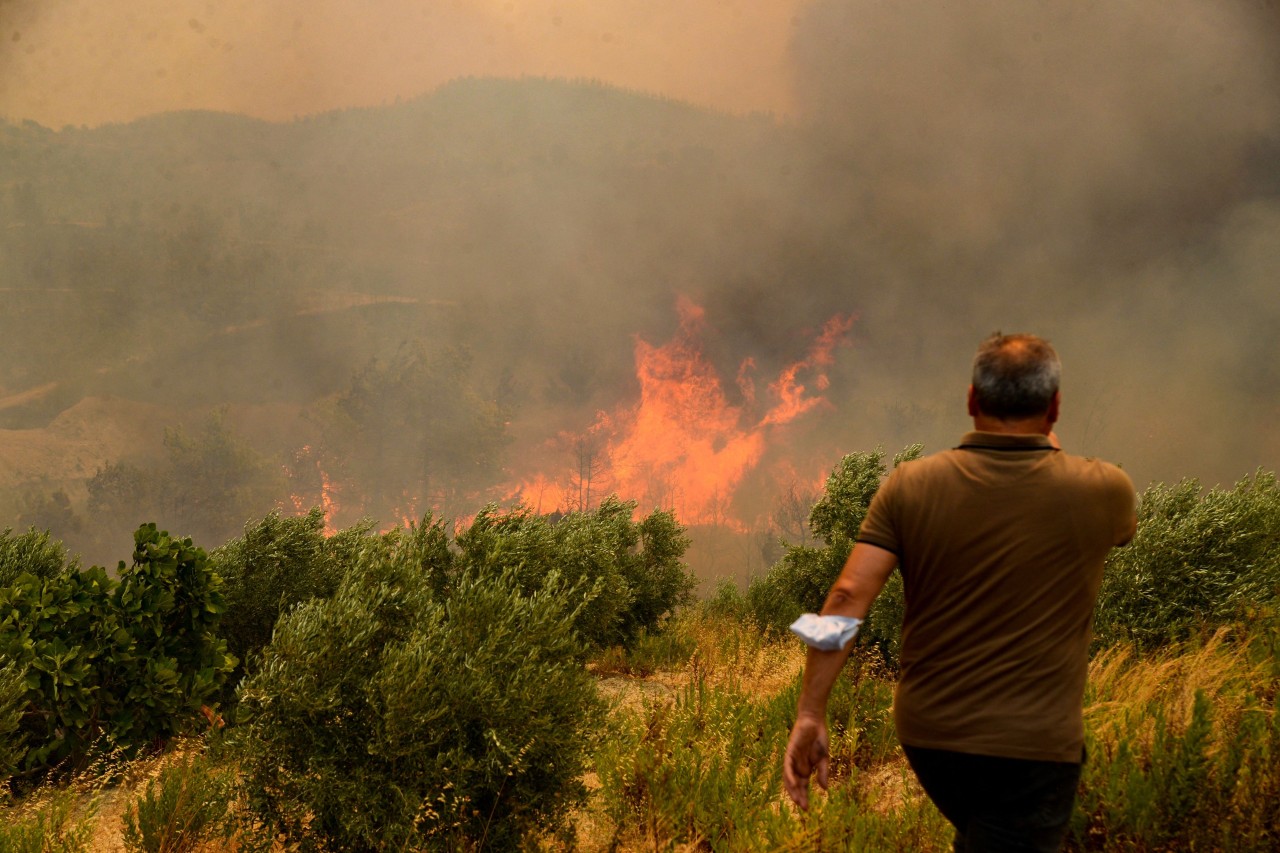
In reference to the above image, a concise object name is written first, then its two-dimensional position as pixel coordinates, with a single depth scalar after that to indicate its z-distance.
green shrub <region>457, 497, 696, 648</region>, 10.05
